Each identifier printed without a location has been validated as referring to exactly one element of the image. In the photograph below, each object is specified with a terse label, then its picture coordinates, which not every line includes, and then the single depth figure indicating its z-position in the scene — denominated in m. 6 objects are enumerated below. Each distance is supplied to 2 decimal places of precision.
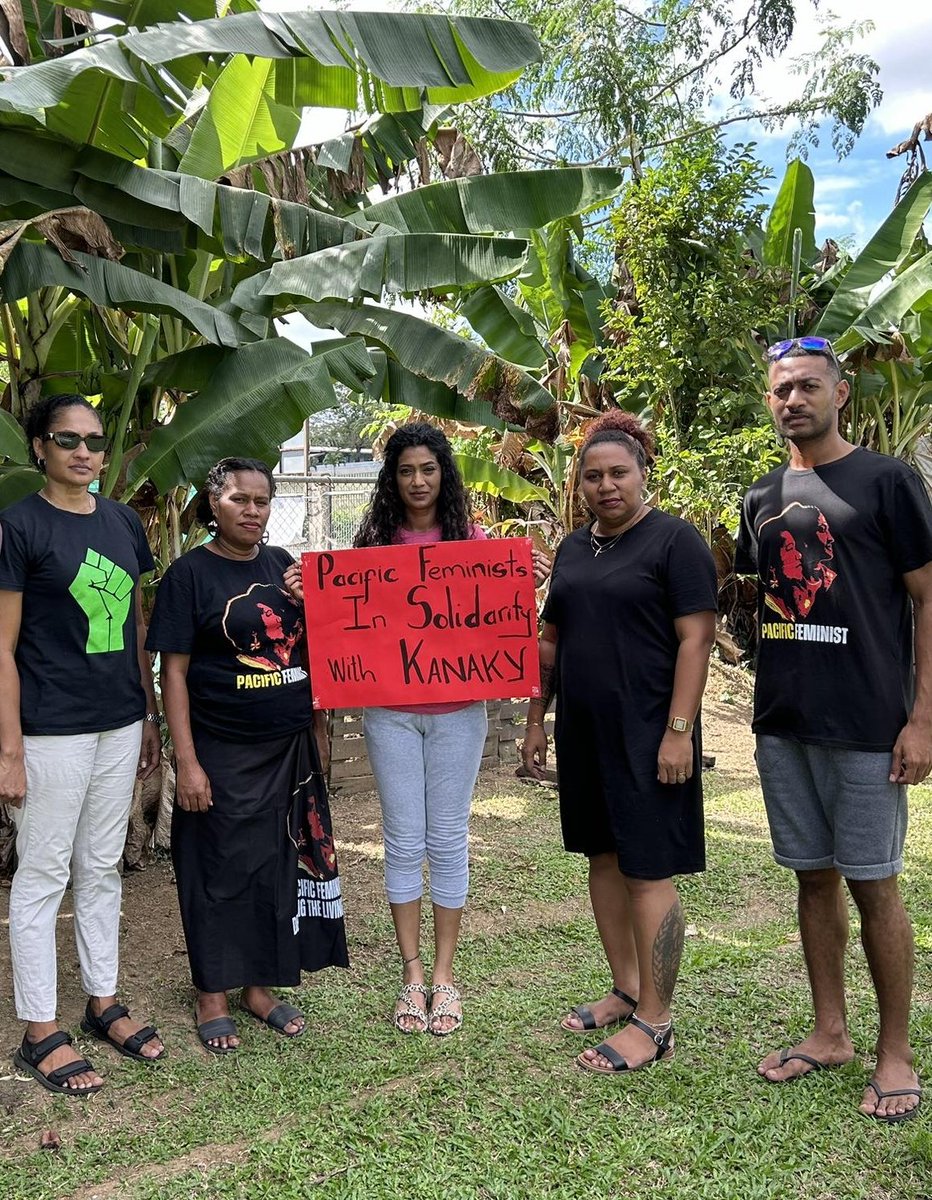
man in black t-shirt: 2.78
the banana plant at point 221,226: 3.69
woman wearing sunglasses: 2.96
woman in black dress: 3.01
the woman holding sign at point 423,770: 3.39
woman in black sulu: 3.26
